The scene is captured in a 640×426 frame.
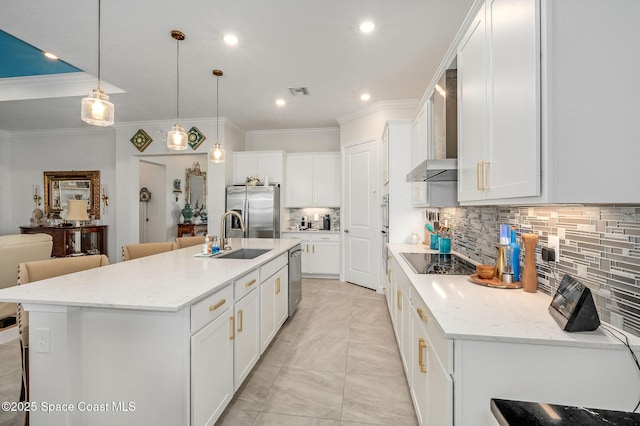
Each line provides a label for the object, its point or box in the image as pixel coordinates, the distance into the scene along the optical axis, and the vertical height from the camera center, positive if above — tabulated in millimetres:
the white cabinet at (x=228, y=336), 1409 -776
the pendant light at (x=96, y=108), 1931 +692
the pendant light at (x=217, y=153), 3301 +672
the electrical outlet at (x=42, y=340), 1375 -618
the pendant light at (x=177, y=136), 2715 +711
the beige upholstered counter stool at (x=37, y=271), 1671 -395
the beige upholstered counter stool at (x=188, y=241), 3232 -353
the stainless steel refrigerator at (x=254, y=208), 5129 +58
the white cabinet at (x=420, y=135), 2580 +772
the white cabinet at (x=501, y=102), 1010 +472
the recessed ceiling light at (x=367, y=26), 2537 +1656
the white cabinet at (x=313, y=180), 5441 +604
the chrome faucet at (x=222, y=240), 2686 -270
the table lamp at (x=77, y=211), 5105 -6
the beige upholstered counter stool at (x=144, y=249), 2641 -375
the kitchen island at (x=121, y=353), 1345 -679
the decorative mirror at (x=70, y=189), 5906 +444
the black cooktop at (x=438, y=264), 1965 -401
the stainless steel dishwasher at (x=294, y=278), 3164 -758
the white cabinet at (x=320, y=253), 5223 -758
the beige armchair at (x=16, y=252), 2705 -424
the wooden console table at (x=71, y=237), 5207 -497
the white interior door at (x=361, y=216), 4473 -68
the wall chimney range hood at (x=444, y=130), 1904 +620
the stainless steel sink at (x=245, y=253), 2811 -419
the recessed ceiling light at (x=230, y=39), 2719 +1647
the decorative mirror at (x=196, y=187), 7148 +593
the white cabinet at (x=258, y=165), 5398 +866
